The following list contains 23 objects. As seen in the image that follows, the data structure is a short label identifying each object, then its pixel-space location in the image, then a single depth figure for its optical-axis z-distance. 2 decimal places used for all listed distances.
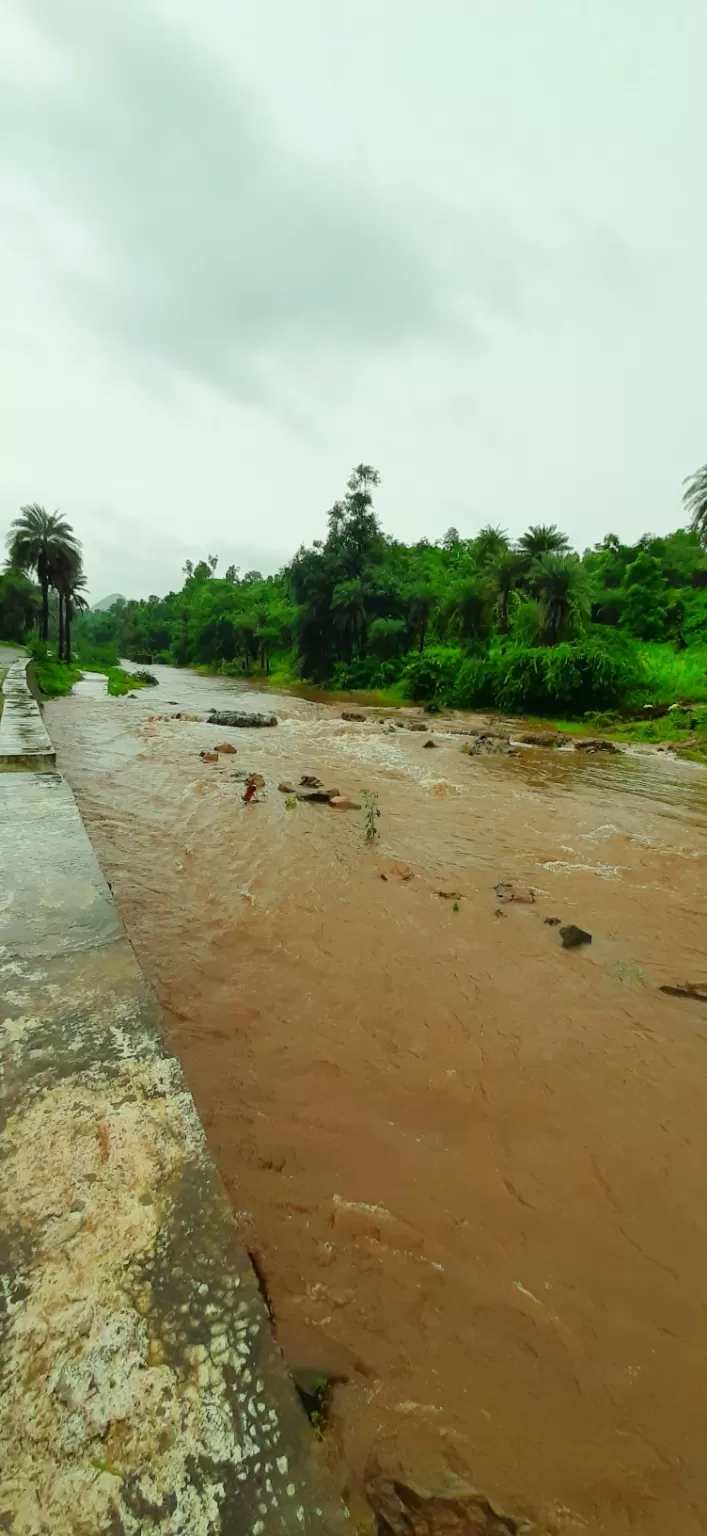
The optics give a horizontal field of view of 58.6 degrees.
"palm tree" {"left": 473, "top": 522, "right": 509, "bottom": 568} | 38.12
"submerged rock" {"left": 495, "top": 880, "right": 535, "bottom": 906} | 5.52
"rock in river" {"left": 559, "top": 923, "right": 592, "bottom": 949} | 4.72
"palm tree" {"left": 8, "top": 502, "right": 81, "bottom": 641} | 39.62
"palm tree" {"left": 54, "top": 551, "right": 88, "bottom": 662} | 41.25
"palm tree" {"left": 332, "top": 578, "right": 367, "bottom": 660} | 35.81
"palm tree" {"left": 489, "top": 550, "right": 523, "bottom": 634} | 32.94
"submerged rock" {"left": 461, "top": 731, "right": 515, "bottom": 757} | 14.84
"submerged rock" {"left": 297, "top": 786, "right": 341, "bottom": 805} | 8.87
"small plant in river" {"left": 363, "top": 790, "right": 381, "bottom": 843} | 7.28
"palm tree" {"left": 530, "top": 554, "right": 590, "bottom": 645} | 28.03
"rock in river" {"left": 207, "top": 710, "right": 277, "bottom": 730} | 18.14
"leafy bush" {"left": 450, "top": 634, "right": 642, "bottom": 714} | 22.81
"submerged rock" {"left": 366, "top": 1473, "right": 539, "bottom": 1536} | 1.40
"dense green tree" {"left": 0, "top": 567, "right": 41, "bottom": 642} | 52.66
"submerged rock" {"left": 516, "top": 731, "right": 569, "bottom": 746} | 16.78
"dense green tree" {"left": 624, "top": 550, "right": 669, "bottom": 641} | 35.12
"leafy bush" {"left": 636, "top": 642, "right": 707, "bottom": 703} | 21.50
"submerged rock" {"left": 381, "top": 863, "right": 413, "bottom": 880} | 5.94
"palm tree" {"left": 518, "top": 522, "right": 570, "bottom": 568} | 31.98
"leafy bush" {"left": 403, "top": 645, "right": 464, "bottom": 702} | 28.72
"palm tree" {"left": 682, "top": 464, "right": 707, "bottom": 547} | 28.42
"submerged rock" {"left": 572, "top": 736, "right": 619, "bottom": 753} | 16.12
